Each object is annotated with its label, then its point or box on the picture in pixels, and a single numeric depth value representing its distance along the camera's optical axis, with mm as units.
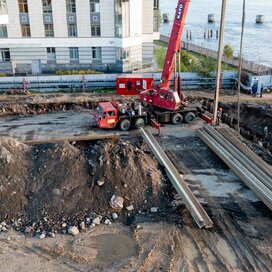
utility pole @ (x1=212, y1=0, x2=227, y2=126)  23164
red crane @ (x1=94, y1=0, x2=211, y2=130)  25859
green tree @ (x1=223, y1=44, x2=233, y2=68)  45206
